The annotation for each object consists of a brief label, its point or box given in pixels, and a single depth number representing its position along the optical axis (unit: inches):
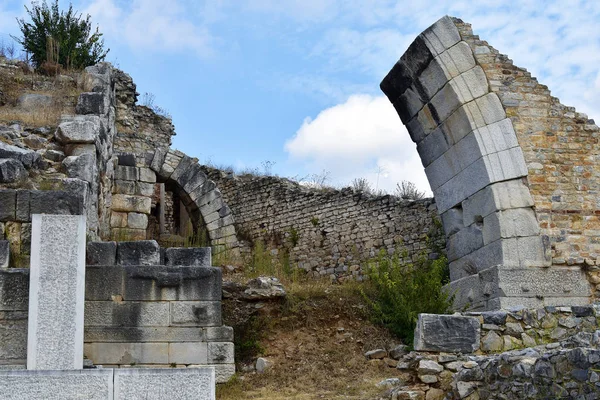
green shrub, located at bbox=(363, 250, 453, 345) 396.8
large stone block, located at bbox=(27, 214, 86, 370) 251.6
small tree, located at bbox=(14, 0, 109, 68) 606.2
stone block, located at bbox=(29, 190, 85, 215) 291.1
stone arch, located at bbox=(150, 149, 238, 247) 562.9
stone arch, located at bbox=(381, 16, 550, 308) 371.2
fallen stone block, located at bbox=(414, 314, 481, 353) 281.1
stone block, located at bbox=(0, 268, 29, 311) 266.8
